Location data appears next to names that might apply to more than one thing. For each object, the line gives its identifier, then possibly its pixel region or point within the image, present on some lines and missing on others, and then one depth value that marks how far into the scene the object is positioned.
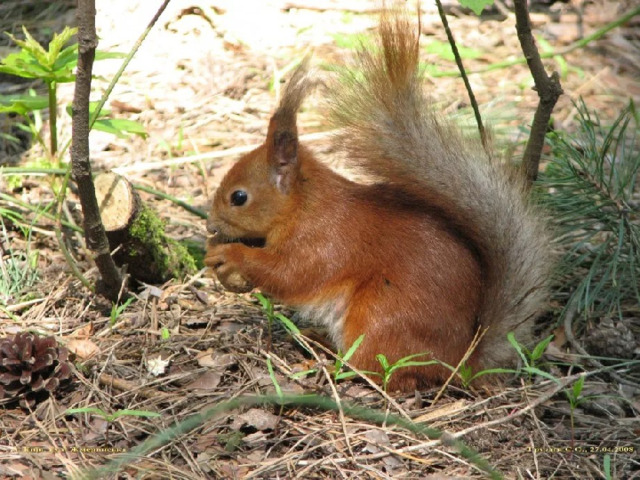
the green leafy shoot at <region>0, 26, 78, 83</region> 5.24
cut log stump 5.23
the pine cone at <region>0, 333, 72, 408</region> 4.27
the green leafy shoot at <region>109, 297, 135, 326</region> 5.01
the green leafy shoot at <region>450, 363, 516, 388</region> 4.46
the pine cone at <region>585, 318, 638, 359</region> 4.83
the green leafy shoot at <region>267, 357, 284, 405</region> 4.13
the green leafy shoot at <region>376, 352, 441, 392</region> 4.44
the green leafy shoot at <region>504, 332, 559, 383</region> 4.07
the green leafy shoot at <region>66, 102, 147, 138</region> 5.50
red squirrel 4.48
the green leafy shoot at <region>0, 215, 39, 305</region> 5.41
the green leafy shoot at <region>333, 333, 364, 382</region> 4.45
